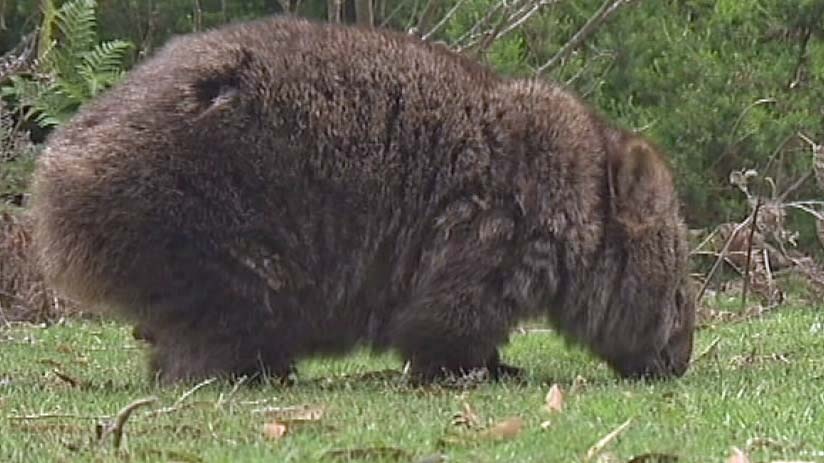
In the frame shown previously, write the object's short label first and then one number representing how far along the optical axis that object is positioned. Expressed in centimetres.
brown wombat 1295
